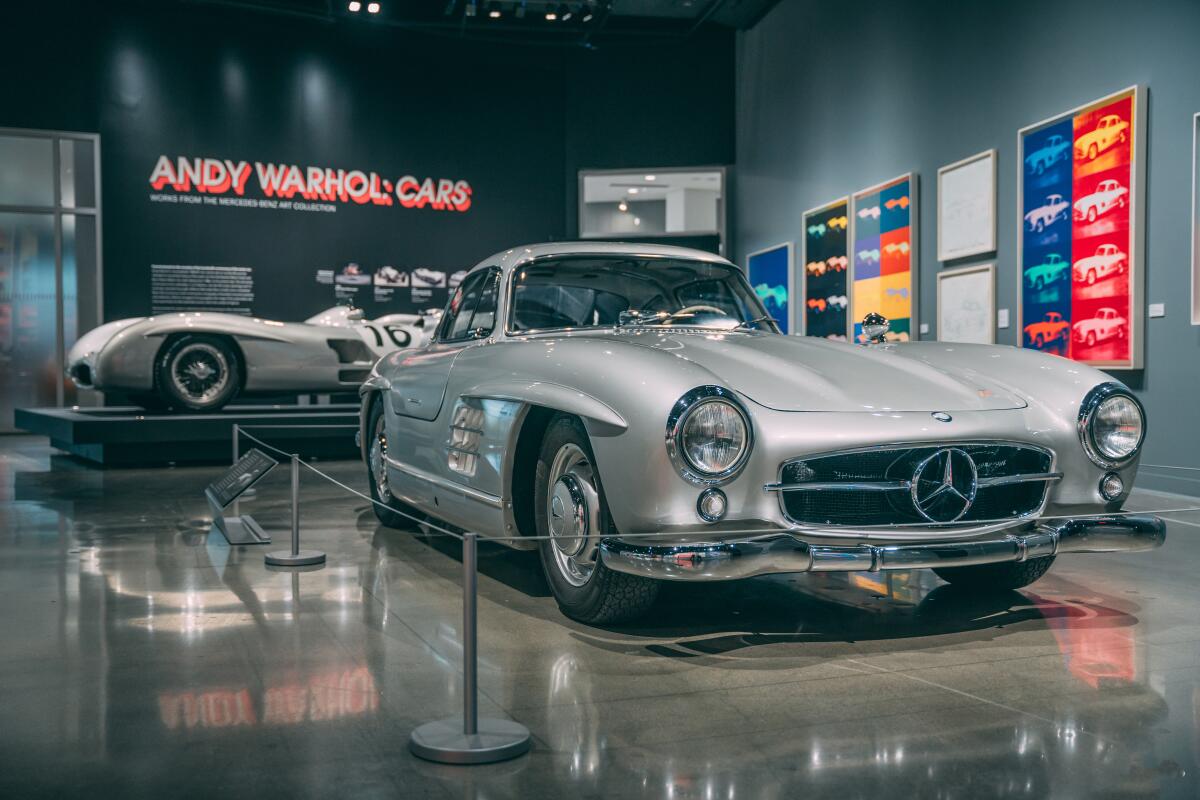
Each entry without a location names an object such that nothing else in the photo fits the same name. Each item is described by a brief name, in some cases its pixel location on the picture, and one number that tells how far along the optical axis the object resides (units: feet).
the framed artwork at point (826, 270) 37.88
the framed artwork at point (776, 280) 42.91
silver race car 29.27
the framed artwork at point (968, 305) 29.22
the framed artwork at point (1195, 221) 22.21
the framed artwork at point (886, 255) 33.30
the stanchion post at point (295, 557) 15.14
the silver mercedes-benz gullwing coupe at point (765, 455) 10.07
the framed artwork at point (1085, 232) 23.82
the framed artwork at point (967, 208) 29.19
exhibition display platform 29.37
